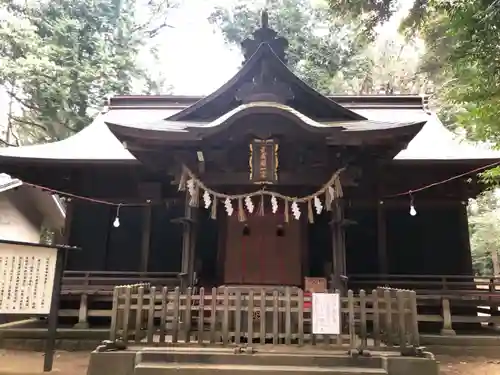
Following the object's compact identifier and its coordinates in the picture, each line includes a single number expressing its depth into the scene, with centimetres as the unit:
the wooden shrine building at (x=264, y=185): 770
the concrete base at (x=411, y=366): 534
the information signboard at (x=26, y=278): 577
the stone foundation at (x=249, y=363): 535
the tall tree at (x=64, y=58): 1719
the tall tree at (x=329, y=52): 2511
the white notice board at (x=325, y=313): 566
